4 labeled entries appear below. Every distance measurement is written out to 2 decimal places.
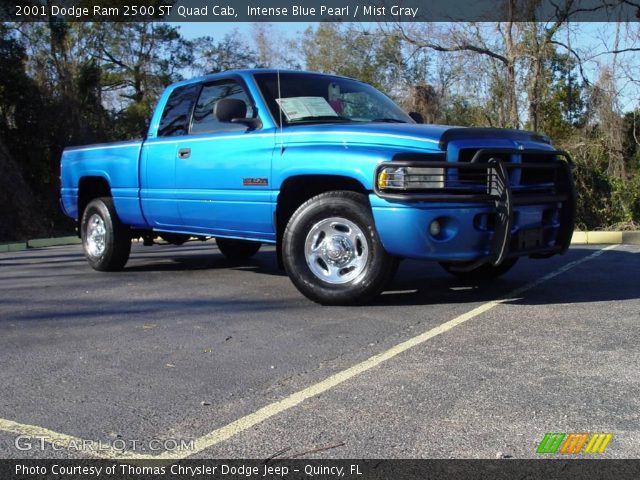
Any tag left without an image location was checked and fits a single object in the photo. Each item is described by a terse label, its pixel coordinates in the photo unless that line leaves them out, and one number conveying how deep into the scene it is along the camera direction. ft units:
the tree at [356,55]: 71.10
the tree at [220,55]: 132.05
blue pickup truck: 16.55
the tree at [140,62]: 125.49
